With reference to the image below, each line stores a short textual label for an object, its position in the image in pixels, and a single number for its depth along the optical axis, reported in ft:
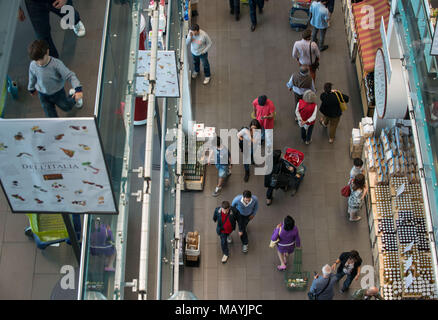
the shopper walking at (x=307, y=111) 38.04
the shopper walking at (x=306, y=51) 41.45
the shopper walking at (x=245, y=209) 33.40
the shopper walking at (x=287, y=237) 32.35
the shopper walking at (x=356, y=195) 34.14
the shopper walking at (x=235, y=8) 49.73
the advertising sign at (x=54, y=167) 18.69
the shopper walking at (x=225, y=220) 33.12
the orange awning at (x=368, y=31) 41.51
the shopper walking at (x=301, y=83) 40.19
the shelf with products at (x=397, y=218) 32.65
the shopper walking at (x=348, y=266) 31.76
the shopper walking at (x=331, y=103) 38.78
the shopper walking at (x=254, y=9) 47.83
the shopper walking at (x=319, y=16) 44.50
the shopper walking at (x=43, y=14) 27.96
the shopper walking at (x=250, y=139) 37.40
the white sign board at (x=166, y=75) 30.99
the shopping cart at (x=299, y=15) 48.73
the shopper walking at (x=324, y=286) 30.76
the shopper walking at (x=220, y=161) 36.94
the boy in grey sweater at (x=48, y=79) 23.79
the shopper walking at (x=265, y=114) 38.60
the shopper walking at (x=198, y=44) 41.60
